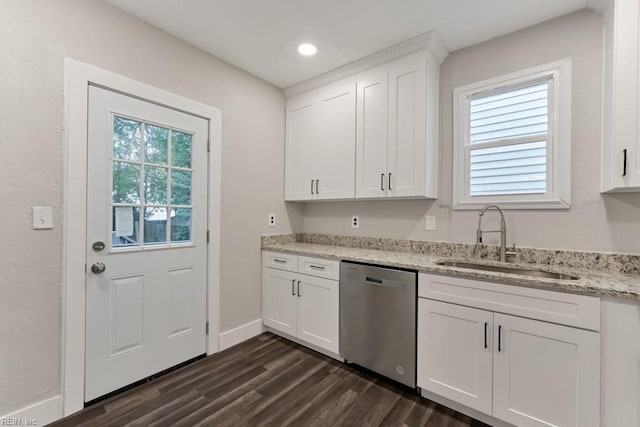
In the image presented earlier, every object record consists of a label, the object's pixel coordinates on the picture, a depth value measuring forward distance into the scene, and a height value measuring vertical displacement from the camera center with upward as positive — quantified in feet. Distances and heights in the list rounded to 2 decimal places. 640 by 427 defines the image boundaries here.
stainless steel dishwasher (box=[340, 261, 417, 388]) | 6.32 -2.52
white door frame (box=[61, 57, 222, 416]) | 5.53 -0.25
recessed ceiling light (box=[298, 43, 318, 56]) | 7.59 +4.53
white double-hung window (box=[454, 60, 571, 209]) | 6.33 +1.84
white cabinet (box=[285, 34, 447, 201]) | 7.34 +2.51
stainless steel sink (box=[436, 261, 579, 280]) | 5.77 -1.23
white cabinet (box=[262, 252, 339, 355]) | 7.75 -2.64
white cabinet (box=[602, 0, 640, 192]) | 4.96 +2.16
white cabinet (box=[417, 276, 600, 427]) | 4.60 -2.67
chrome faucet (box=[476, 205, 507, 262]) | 6.67 -0.41
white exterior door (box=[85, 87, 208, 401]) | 5.96 -0.65
